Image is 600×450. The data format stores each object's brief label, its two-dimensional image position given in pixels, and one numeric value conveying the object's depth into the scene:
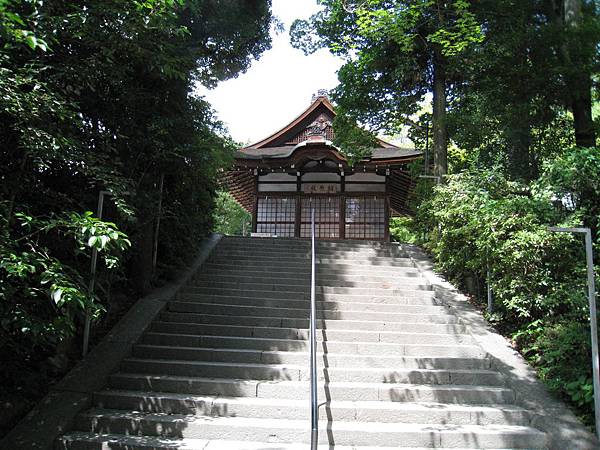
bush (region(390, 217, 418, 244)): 18.74
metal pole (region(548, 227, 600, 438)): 3.53
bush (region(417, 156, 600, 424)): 4.04
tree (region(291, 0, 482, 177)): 7.23
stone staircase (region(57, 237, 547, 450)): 3.51
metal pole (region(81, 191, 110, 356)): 4.12
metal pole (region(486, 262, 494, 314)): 5.52
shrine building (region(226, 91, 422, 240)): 12.28
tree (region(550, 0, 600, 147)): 5.83
